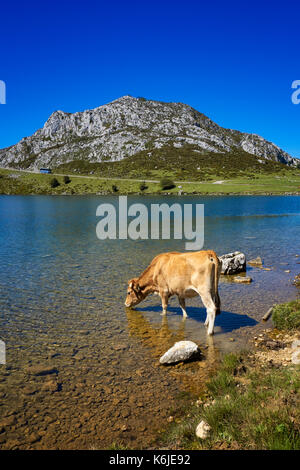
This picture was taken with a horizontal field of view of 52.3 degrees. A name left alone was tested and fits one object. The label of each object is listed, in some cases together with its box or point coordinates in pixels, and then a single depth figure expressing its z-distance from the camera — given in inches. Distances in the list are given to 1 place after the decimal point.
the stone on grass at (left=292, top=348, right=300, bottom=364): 320.2
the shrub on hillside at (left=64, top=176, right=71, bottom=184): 6161.4
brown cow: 427.5
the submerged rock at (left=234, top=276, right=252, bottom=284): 692.1
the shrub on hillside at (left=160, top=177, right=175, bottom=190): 5073.8
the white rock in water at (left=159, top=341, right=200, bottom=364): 352.8
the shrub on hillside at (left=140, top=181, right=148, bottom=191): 5123.0
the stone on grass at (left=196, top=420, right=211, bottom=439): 215.3
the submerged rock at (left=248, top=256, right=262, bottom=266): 845.2
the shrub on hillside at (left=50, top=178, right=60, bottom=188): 5950.8
